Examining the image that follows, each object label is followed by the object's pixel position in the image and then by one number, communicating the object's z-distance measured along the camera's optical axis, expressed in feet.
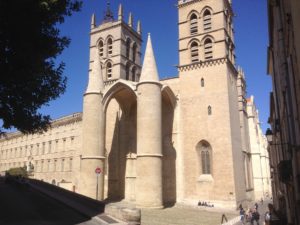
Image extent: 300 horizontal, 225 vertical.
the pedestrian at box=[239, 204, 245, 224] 65.71
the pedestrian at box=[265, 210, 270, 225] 52.24
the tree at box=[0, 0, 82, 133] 29.50
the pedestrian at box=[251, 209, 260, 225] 61.67
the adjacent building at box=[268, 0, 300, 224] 23.38
